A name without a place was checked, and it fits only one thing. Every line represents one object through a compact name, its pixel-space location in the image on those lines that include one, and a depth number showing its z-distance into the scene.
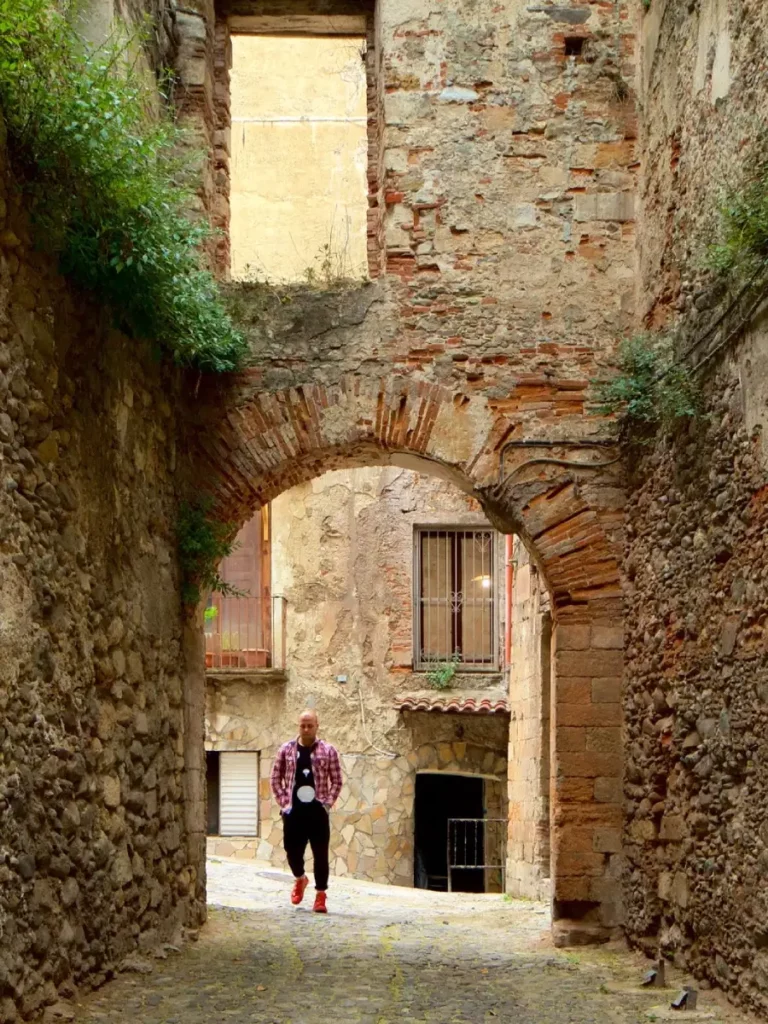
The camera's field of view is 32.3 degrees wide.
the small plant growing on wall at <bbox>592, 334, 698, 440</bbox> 6.04
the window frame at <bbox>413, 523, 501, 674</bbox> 14.89
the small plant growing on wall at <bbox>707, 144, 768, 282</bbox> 4.91
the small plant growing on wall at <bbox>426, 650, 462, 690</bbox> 14.66
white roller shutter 14.80
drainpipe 13.15
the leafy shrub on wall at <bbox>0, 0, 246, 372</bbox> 4.55
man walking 8.35
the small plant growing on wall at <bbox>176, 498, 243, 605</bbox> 7.09
